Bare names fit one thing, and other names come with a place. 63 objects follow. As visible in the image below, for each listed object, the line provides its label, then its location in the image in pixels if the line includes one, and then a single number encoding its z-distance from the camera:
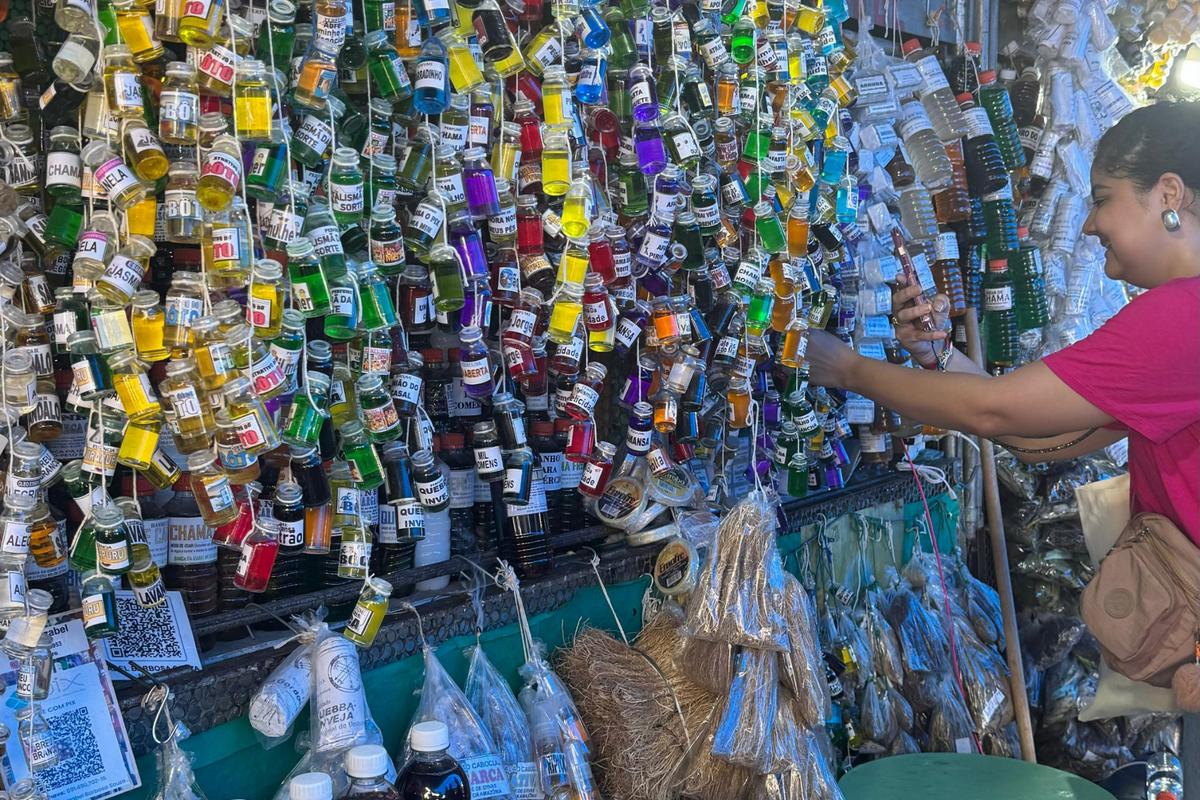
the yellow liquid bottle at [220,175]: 1.22
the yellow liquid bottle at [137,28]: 1.19
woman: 1.60
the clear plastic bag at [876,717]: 2.48
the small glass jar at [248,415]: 1.24
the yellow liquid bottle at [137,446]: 1.23
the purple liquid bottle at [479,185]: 1.55
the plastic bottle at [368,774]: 1.26
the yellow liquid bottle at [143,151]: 1.20
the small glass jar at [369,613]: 1.45
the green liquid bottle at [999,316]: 3.00
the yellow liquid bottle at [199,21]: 1.19
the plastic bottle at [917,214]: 2.67
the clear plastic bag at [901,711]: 2.55
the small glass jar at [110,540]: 1.20
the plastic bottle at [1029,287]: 3.03
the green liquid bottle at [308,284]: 1.33
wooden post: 2.65
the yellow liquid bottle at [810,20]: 2.18
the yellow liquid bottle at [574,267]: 1.65
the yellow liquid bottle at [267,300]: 1.27
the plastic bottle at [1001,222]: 2.94
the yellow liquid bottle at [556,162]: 1.62
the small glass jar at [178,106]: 1.20
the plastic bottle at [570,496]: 1.92
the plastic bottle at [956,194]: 2.80
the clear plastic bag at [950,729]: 2.58
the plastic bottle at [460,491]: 1.76
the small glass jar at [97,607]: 1.20
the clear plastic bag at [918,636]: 2.64
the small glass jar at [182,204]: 1.23
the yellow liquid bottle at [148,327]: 1.22
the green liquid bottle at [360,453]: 1.43
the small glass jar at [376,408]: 1.42
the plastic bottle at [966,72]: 2.97
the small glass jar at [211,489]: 1.24
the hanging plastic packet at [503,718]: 1.58
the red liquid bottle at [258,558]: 1.31
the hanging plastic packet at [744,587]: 1.70
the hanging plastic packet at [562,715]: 1.64
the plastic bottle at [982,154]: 2.82
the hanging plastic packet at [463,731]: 1.47
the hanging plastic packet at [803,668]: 1.74
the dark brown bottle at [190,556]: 1.40
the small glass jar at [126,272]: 1.19
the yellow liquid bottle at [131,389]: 1.21
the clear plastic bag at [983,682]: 2.68
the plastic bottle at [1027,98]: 3.31
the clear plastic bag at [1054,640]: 3.00
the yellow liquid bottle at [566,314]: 1.65
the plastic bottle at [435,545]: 1.73
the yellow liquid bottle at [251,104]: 1.25
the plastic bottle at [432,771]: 1.35
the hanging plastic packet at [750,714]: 1.66
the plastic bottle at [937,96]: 2.75
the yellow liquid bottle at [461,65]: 1.49
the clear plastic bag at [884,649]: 2.59
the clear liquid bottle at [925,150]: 2.67
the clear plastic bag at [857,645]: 2.51
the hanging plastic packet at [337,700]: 1.37
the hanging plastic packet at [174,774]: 1.25
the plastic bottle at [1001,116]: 2.98
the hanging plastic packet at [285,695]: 1.35
